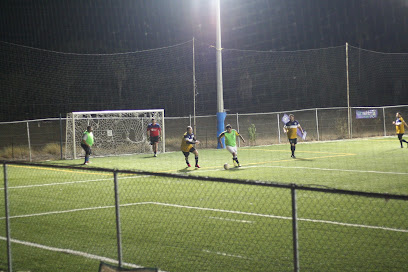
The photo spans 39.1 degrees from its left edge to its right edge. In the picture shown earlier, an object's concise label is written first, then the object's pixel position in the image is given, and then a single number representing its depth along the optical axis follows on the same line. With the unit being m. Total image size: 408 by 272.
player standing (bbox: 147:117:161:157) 29.38
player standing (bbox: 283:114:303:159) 26.45
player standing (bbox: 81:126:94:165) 25.42
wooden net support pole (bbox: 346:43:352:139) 40.47
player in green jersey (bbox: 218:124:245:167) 21.95
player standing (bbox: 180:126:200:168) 22.41
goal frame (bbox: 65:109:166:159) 28.80
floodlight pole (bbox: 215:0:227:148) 32.97
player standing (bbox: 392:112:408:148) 29.67
